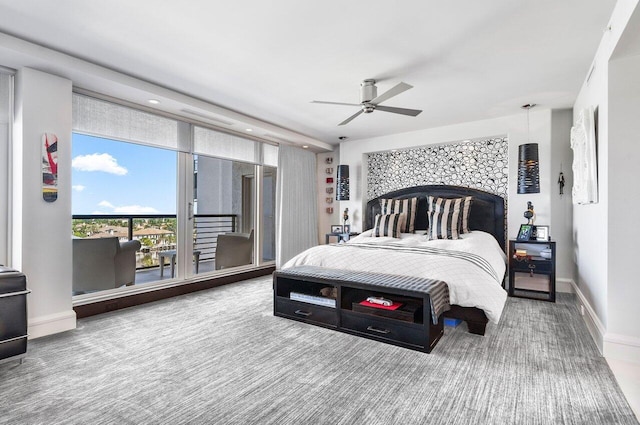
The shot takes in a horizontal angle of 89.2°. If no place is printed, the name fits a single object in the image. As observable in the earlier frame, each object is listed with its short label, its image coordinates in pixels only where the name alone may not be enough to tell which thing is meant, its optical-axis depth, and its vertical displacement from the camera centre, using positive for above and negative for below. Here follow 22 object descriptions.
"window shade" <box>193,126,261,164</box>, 4.44 +1.00
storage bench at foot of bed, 2.45 -0.82
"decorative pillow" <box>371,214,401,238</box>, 4.64 -0.18
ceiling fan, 3.16 +1.14
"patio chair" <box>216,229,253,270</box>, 4.98 -0.57
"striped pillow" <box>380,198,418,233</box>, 4.88 +0.05
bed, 2.65 -0.42
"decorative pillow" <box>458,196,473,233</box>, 4.36 +0.02
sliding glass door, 3.57 +0.33
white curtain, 5.52 +0.18
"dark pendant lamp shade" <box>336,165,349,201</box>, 5.66 +0.51
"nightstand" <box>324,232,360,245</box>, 5.38 -0.37
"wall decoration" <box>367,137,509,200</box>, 4.59 +0.73
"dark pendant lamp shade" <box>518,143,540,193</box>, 4.02 +0.56
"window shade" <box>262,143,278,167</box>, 5.46 +1.00
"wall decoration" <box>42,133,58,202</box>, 2.84 +0.41
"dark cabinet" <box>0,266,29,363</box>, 2.15 -0.69
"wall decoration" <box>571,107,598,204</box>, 2.65 +0.48
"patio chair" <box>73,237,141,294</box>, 3.36 -0.55
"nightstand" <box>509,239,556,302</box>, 3.73 -0.66
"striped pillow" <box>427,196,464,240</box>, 4.22 -0.07
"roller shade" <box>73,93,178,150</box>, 3.29 +1.01
